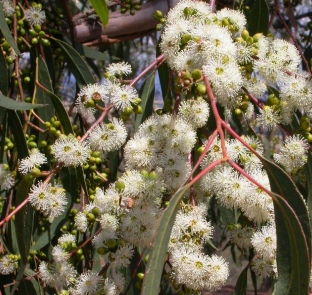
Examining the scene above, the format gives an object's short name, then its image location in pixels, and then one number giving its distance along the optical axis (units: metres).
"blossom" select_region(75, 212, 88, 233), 0.32
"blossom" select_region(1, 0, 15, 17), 0.42
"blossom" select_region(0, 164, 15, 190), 0.37
